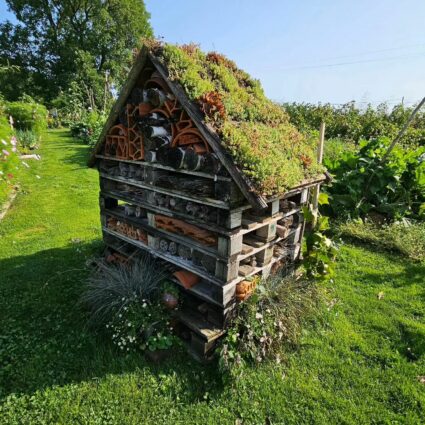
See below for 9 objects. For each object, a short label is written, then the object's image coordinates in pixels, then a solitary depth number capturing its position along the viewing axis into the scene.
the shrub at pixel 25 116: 13.78
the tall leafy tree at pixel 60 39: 28.67
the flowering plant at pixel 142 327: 3.14
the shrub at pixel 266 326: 3.07
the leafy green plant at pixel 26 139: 11.87
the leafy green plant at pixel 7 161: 6.04
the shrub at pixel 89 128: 15.08
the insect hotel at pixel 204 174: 2.68
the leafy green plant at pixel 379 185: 6.55
